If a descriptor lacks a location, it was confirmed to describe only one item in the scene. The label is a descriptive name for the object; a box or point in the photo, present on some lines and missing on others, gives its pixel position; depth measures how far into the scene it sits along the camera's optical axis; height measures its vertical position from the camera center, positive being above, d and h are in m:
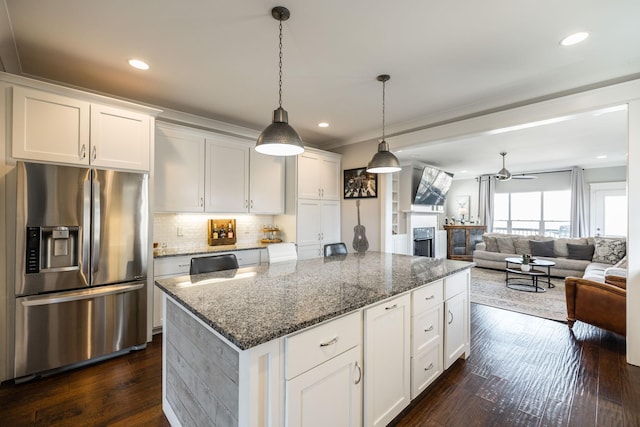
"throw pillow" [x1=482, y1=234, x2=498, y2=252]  6.75 -0.70
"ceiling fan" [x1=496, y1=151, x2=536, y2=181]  5.82 +0.85
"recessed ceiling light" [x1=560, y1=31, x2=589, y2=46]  2.01 +1.30
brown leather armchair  2.78 -0.92
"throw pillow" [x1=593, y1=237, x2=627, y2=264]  5.29 -0.66
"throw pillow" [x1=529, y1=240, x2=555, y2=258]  6.03 -0.72
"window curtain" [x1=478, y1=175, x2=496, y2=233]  8.59 +0.49
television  6.41 +0.69
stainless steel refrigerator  2.20 -0.46
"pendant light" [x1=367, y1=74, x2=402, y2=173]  2.67 +0.52
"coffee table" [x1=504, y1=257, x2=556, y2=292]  4.88 -1.26
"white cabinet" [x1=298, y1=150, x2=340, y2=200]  4.30 +0.60
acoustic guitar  4.24 -0.41
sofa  5.30 -0.78
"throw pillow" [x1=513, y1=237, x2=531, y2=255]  6.39 -0.69
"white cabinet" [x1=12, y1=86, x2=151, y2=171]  2.22 +0.69
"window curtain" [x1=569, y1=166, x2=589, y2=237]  7.11 +0.27
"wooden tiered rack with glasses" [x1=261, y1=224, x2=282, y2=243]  4.37 -0.33
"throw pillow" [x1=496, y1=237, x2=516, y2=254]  6.52 -0.72
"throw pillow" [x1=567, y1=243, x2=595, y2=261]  5.61 -0.73
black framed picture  4.46 +0.48
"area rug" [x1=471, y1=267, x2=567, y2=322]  3.84 -1.31
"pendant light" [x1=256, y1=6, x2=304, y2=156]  1.81 +0.52
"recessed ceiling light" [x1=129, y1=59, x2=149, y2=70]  2.39 +1.28
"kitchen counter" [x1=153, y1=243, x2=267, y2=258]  3.20 -0.49
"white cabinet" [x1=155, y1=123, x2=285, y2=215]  3.24 +0.49
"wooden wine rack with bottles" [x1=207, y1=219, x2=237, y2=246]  3.85 -0.29
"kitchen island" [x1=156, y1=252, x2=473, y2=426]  1.09 -0.55
